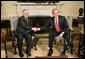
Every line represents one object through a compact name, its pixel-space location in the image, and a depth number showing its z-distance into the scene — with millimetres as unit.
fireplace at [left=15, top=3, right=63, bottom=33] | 2851
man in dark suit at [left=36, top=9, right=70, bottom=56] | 2129
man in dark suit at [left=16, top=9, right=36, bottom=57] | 2119
